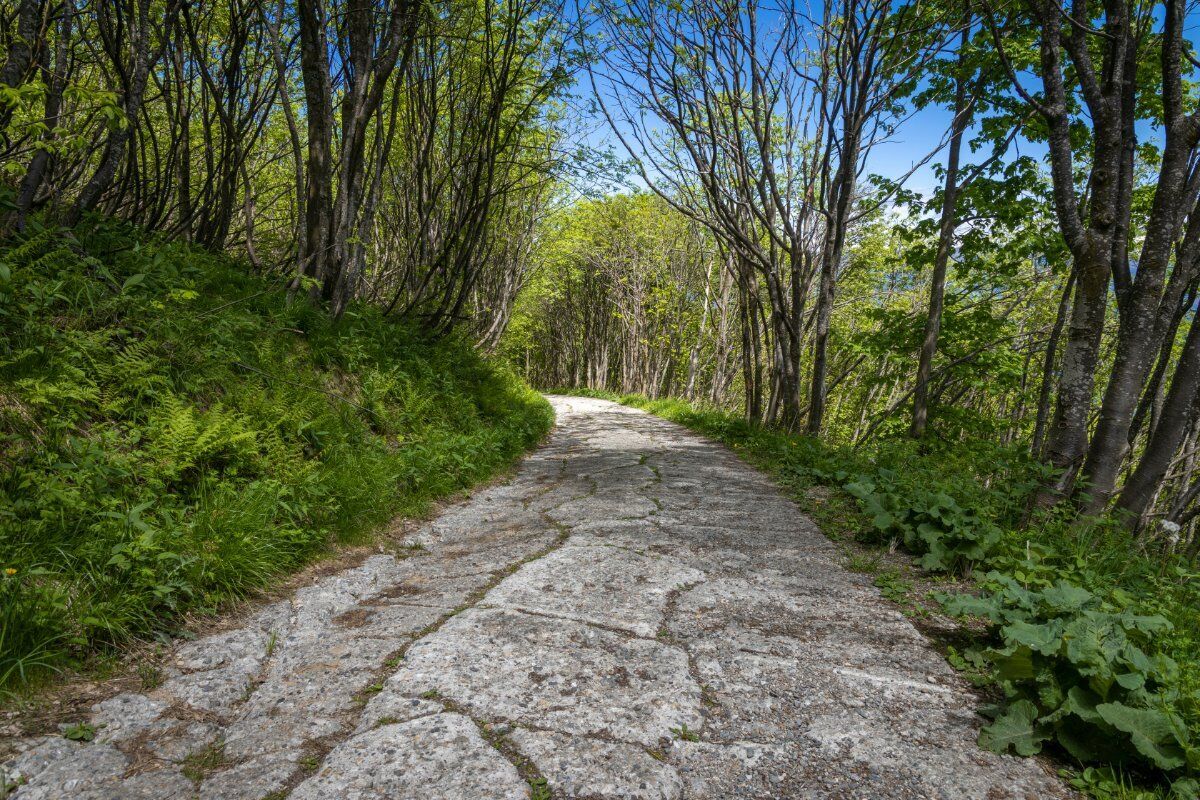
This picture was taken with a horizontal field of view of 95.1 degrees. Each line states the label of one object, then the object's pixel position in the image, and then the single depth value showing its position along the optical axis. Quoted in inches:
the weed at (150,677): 72.3
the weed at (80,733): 60.3
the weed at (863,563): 126.0
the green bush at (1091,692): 61.7
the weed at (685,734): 66.4
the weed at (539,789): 56.1
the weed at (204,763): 58.3
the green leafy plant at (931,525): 124.0
